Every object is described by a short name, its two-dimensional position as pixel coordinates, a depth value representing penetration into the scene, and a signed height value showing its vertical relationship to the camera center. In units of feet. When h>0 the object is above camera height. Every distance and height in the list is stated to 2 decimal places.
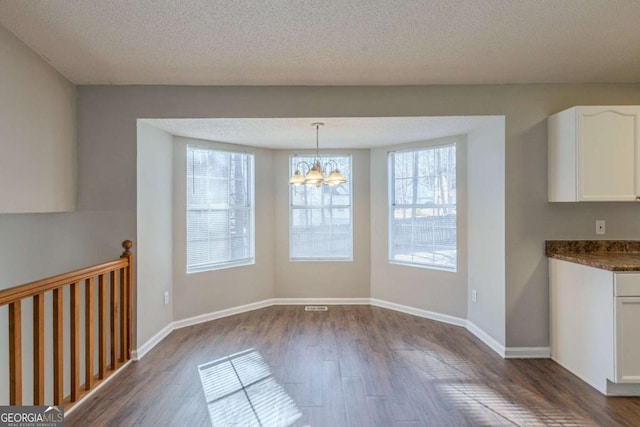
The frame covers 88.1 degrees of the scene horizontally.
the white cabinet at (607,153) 8.96 +1.62
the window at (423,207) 13.32 +0.26
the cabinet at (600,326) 7.73 -2.85
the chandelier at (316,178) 10.96 +1.21
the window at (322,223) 15.89 -0.47
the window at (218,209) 13.23 +0.19
